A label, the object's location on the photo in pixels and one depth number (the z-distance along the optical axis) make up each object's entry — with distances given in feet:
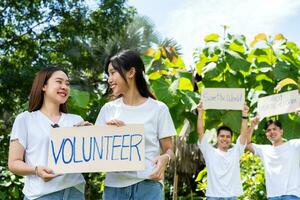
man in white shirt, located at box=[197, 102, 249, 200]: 10.84
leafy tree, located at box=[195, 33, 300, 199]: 13.19
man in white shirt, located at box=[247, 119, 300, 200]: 10.80
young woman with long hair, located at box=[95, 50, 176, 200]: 5.70
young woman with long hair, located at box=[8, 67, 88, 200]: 5.77
